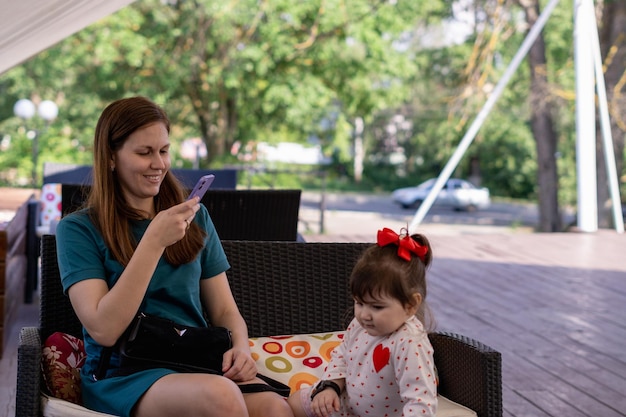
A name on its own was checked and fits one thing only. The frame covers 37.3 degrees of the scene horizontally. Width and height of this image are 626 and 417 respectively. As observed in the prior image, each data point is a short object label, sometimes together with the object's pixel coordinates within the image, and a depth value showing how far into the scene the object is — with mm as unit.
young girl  1831
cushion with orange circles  2264
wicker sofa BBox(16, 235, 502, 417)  2357
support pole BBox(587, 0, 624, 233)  9602
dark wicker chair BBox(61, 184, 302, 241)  4070
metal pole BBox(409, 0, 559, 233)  9562
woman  1838
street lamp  14555
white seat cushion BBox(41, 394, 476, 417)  1829
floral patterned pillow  1944
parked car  28297
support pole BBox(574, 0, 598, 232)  9062
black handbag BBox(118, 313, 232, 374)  1906
